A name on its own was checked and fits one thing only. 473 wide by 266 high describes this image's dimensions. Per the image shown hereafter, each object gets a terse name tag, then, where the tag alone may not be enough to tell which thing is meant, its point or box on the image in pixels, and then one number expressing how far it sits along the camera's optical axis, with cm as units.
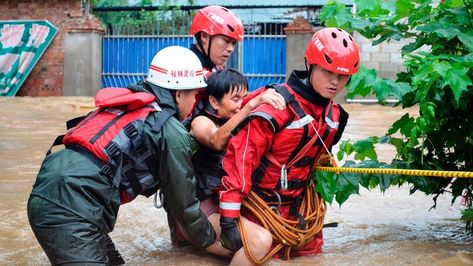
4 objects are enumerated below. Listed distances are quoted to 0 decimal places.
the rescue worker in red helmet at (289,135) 693
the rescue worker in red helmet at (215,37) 880
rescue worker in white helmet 599
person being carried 734
